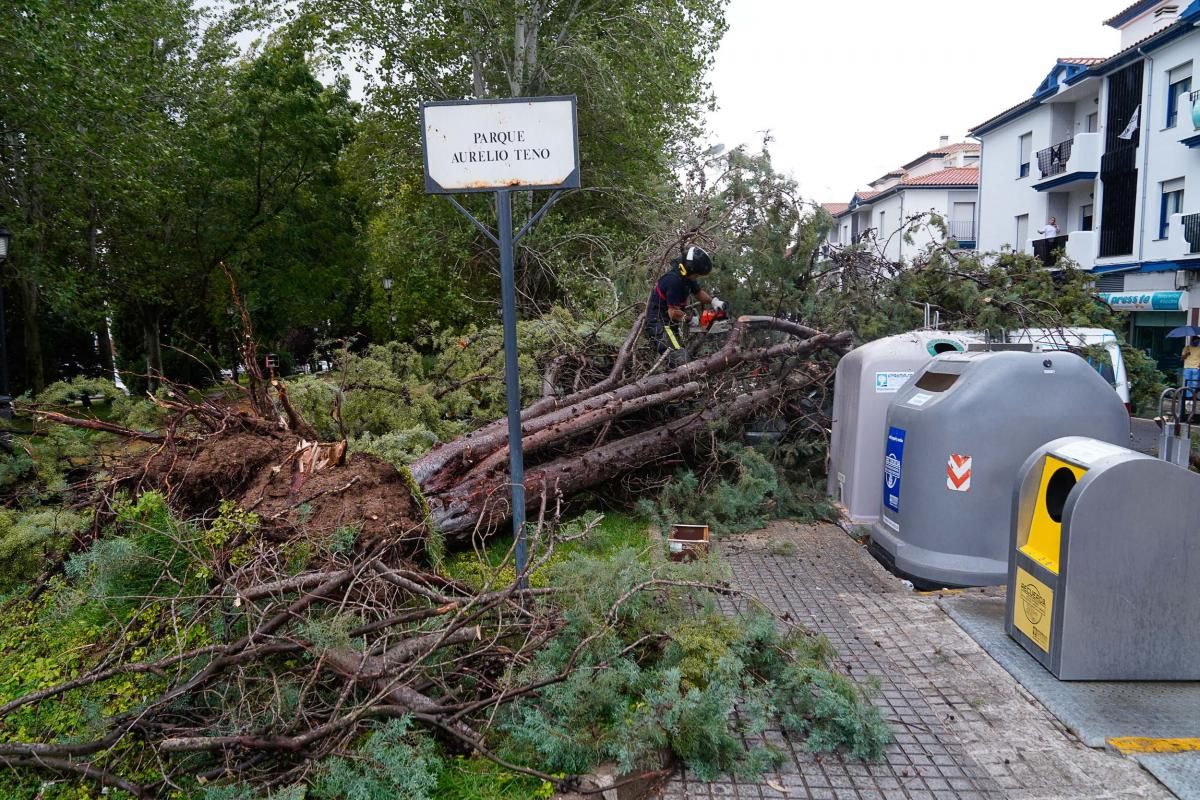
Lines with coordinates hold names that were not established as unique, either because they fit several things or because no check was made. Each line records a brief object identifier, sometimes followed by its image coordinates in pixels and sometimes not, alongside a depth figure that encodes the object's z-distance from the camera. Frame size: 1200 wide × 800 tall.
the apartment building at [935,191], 42.94
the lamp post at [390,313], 22.42
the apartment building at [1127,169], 23.31
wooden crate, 5.80
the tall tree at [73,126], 11.94
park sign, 4.47
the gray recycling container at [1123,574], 3.90
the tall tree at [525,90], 18.03
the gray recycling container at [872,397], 6.72
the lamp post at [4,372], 9.74
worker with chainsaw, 8.00
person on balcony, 26.99
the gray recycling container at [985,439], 5.34
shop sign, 23.20
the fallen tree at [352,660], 3.26
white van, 7.98
